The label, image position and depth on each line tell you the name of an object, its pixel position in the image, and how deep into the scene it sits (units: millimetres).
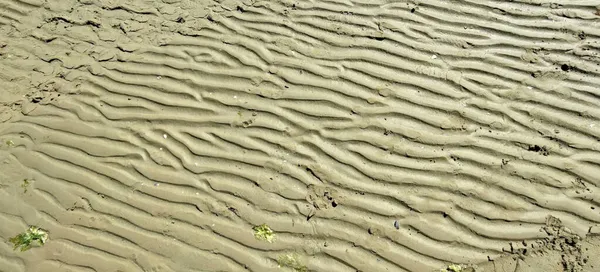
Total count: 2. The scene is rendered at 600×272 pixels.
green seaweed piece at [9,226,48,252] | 3611
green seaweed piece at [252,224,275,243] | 3677
